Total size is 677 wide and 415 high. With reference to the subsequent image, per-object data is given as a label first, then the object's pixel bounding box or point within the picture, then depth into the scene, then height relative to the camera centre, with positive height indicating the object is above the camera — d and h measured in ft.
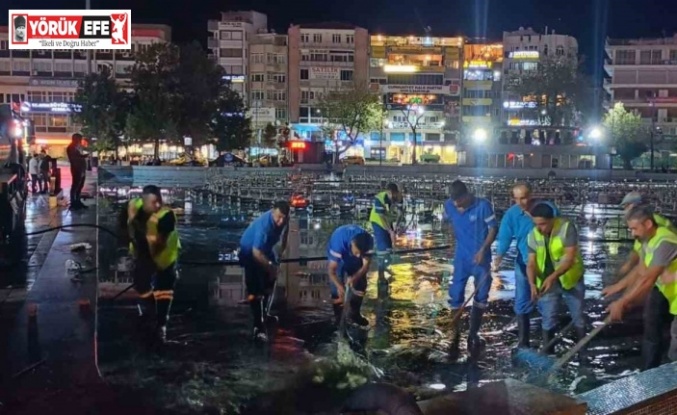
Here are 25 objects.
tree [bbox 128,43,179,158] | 166.91 +14.81
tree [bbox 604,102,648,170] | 231.50 +9.25
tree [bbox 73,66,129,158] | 170.91 +10.98
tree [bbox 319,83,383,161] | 231.30 +15.71
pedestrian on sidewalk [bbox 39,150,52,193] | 81.20 -1.08
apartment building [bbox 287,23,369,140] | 268.21 +34.16
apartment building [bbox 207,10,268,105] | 273.33 +41.20
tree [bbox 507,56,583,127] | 239.71 +23.49
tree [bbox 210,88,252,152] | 179.73 +9.06
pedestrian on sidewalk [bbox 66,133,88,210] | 57.82 -0.15
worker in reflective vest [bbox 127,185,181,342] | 24.97 -2.74
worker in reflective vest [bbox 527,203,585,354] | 22.91 -3.12
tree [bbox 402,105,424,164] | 269.23 +17.46
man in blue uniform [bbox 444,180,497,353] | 25.46 -2.61
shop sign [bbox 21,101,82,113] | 258.98 +18.08
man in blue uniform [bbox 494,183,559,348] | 24.48 -2.62
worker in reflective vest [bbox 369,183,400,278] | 36.55 -2.95
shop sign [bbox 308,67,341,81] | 268.21 +30.84
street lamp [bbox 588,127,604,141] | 224.53 +8.88
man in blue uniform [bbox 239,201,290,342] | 25.53 -3.10
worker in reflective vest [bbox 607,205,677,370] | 19.45 -3.10
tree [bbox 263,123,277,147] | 244.83 +8.47
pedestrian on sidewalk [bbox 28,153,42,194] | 82.89 -1.10
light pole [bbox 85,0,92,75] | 81.82 +16.61
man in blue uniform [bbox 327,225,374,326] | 25.09 -3.31
